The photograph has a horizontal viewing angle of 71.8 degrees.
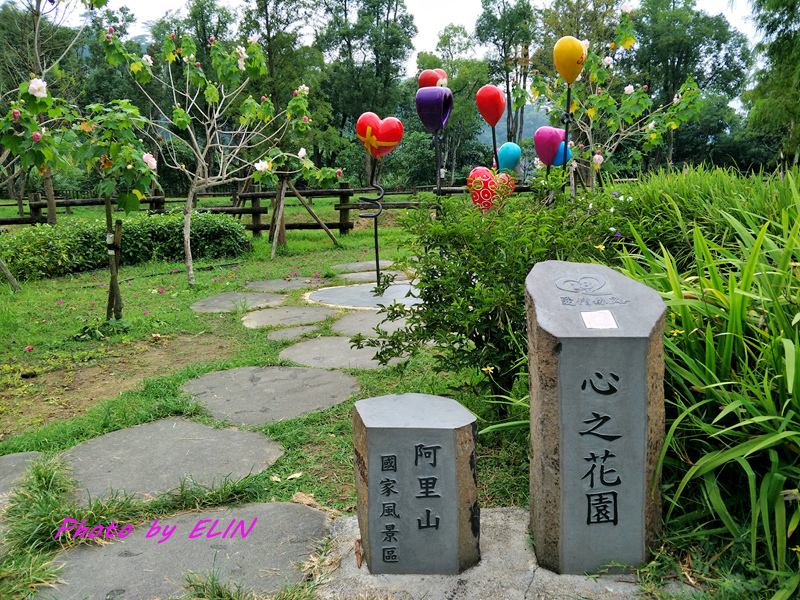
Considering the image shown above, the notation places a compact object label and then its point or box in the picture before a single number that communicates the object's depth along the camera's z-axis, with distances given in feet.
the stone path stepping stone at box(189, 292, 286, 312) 17.26
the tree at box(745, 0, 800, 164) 35.40
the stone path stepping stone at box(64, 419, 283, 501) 7.15
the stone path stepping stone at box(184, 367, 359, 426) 9.45
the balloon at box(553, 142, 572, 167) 19.10
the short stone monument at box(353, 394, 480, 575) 5.17
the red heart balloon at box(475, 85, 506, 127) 17.54
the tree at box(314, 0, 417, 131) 92.07
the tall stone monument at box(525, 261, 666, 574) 4.98
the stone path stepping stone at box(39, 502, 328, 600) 5.30
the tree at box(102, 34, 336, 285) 17.35
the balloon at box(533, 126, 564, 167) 17.75
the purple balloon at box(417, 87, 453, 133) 14.99
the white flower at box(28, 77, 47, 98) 11.10
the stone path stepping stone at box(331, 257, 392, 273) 23.93
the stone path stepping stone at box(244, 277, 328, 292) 20.35
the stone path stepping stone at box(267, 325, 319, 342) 13.91
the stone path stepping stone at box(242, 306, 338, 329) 15.38
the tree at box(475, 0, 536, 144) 99.14
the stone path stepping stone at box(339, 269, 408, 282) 21.96
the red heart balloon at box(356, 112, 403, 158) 20.97
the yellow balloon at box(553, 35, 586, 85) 13.01
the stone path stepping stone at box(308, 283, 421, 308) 17.27
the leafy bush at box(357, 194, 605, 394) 7.66
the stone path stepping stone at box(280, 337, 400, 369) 11.79
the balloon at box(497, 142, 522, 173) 21.12
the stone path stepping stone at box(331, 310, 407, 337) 13.99
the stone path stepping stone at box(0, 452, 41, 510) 6.92
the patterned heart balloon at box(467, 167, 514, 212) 9.25
